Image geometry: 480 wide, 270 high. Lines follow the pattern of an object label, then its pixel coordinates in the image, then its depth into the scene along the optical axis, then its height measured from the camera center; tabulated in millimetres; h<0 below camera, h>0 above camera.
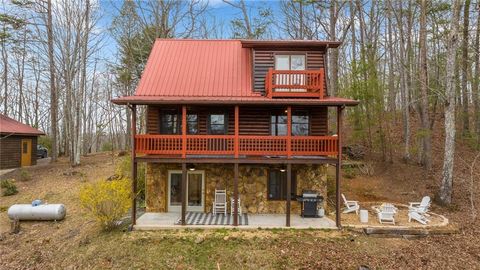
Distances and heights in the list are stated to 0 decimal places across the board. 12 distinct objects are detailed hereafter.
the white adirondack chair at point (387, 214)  10562 -2622
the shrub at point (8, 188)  14844 -2518
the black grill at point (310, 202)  11805 -2482
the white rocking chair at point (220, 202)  12188 -2594
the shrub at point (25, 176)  16938 -2172
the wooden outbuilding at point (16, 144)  19419 -387
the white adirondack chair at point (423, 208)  10859 -2496
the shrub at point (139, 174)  14141 -1677
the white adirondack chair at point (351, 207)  12031 -2740
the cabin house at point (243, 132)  11086 +337
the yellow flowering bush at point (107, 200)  10086 -2112
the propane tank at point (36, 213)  11617 -2921
